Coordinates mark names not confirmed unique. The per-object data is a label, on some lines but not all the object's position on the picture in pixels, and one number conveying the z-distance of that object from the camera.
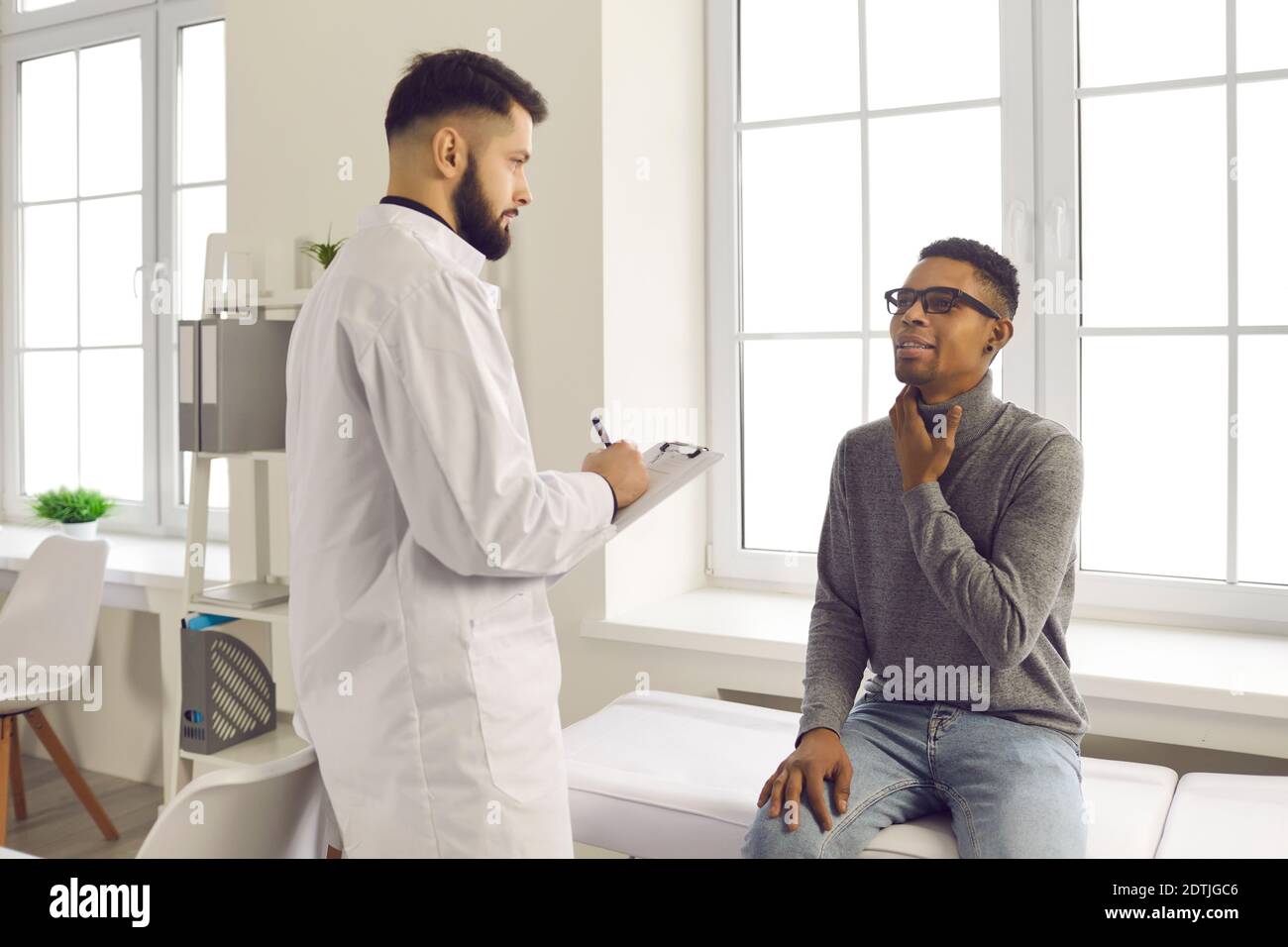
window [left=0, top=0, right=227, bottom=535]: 3.59
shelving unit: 2.58
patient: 1.48
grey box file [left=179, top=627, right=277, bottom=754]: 2.64
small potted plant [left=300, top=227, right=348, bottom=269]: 2.54
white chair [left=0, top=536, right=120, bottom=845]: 2.83
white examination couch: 1.52
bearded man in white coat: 1.26
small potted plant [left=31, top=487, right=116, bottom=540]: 3.49
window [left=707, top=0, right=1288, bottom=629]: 2.23
